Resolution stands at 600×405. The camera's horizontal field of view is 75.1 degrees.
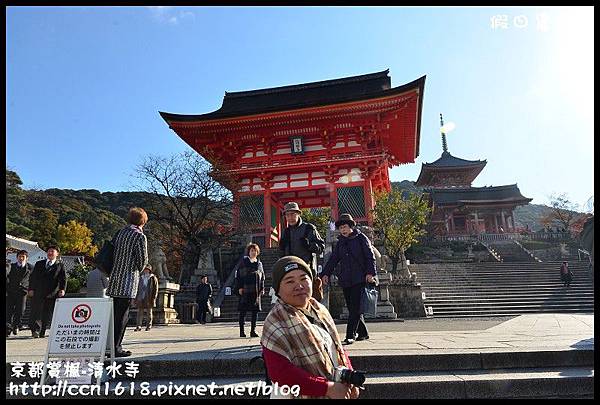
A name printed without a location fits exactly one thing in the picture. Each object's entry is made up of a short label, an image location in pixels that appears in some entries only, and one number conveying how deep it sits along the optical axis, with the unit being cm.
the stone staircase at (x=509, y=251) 2742
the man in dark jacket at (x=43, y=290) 689
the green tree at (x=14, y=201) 3512
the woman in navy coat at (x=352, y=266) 495
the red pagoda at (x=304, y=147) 1875
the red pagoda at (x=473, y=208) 3503
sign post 341
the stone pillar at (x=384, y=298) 1065
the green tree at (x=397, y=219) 1617
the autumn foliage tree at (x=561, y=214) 3997
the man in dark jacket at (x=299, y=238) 514
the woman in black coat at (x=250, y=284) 594
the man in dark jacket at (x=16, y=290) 752
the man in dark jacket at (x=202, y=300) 1115
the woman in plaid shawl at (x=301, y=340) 187
